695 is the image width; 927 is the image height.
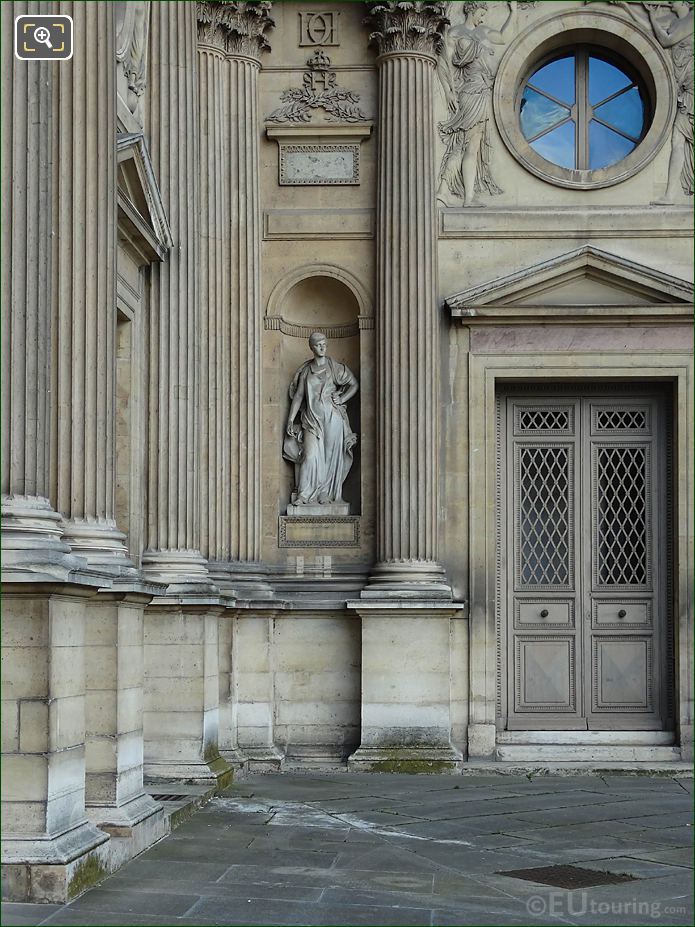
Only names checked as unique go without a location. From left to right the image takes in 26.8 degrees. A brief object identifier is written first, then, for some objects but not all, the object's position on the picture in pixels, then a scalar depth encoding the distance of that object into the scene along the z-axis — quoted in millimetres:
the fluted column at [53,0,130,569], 9578
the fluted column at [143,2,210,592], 13312
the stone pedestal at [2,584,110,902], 7762
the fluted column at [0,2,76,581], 8047
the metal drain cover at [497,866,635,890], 8969
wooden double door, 15773
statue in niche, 15711
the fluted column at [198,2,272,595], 14875
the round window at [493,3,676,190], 15922
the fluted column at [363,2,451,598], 15180
